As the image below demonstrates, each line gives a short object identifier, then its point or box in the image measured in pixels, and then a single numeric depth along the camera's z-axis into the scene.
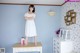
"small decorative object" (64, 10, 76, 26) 1.49
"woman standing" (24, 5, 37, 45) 1.60
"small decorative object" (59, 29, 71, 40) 1.56
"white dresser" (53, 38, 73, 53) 1.47
